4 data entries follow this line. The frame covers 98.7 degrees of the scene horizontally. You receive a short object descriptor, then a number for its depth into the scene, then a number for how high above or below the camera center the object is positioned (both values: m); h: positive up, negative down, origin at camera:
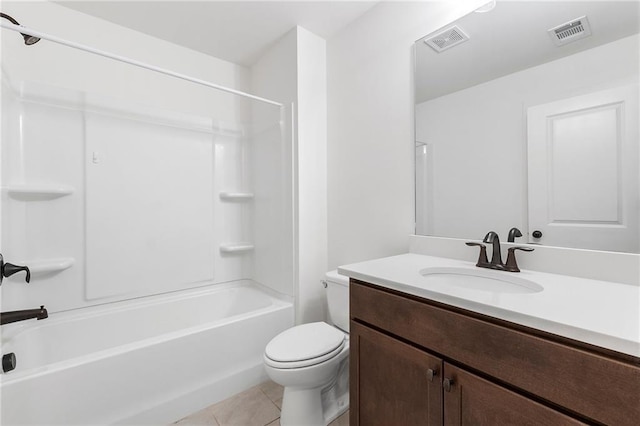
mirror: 0.96 +0.37
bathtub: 1.17 -0.77
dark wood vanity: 0.55 -0.40
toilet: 1.27 -0.71
